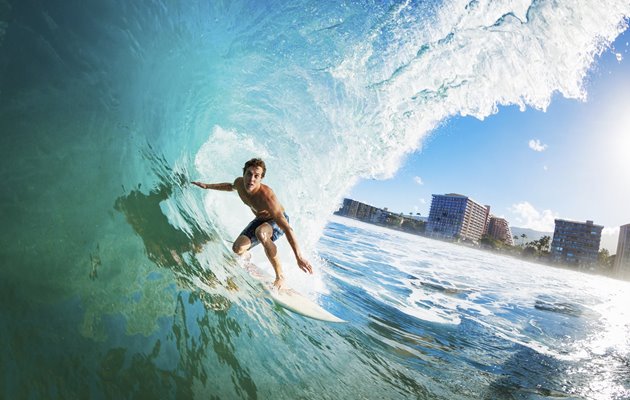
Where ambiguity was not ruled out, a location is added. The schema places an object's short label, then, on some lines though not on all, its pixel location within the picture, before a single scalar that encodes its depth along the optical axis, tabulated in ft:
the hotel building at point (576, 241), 309.01
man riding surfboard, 12.94
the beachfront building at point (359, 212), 296.92
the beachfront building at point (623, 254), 249.55
